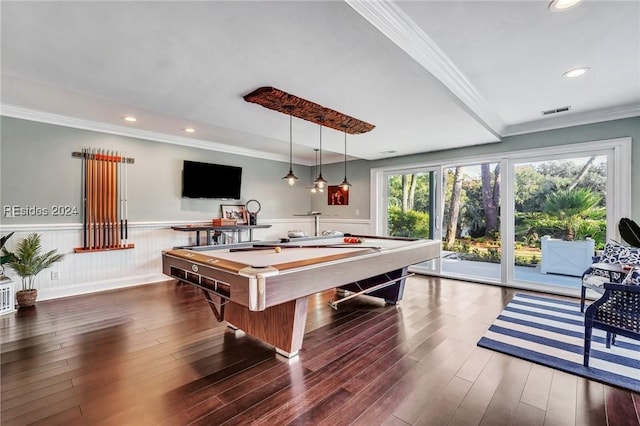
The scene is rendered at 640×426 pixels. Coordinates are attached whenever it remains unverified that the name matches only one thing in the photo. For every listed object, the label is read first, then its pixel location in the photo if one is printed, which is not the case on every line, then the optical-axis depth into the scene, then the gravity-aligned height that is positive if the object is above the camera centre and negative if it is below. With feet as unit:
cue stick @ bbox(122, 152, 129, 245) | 14.90 +0.61
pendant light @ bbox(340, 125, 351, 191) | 12.43 +1.12
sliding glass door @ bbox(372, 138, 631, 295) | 12.89 +0.05
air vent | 12.03 +4.17
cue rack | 13.74 +0.53
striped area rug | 7.19 -3.98
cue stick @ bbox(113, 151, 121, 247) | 14.55 +0.55
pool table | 6.04 -1.54
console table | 15.70 -1.04
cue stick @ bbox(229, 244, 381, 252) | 9.77 -1.28
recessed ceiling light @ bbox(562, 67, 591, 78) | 8.67 +4.16
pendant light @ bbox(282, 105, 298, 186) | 10.15 +3.53
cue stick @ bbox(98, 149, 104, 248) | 14.03 +0.52
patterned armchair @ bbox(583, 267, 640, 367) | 6.73 -2.46
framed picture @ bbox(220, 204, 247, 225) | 18.85 -0.16
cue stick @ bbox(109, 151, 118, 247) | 14.39 +0.36
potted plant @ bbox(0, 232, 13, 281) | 11.05 -1.73
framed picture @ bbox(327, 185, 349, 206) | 22.35 +1.08
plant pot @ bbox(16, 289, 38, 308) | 11.73 -3.48
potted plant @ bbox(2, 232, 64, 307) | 11.65 -2.13
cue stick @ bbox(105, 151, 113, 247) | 14.30 +0.63
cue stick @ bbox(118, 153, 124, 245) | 14.74 +0.60
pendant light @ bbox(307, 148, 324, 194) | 11.99 +0.94
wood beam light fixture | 9.26 +3.58
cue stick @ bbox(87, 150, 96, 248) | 13.76 +0.52
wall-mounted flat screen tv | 16.88 +1.84
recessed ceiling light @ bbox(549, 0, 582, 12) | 5.78 +4.12
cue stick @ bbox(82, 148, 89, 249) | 13.65 +0.51
